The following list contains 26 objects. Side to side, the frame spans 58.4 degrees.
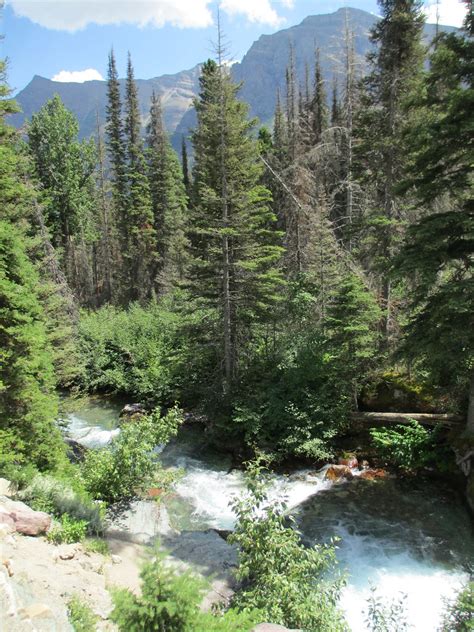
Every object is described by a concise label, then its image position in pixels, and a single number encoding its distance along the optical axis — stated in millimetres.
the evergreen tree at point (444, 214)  8664
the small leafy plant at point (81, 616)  4759
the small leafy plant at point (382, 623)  5699
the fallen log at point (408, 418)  11836
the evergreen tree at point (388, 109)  13508
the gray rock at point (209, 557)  6715
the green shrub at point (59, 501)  7777
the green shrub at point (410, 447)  11891
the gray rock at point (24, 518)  6566
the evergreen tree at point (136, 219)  35875
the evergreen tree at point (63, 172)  35969
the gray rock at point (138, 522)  8516
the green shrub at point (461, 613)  5221
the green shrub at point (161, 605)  3943
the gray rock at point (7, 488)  7551
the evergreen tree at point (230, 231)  14641
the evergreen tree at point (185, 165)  56250
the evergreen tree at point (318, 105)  36406
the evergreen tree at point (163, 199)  32844
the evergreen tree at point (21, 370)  8836
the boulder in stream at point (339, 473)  12170
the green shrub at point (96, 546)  7094
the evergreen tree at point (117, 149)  38438
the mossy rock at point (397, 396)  13039
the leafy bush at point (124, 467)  9539
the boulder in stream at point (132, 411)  17391
